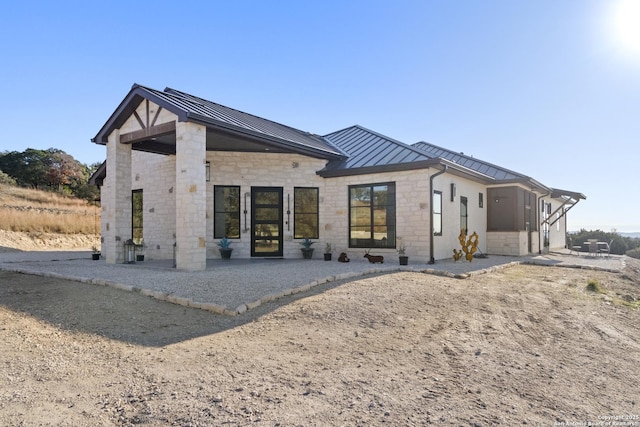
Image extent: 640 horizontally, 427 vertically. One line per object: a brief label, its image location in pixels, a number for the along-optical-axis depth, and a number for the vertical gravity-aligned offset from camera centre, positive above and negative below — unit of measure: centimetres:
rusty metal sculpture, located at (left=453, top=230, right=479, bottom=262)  1150 -93
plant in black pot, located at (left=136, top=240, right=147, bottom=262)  1103 -99
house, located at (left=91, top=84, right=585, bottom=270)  908 +101
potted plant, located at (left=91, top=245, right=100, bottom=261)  1209 -116
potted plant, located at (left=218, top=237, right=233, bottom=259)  1173 -90
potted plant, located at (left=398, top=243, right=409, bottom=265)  1004 -97
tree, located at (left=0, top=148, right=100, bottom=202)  3095 +424
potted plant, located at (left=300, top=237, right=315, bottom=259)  1210 -93
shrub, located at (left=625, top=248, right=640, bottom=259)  2381 -210
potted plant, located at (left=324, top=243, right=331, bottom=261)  1161 -100
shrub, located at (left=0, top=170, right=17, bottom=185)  2748 +318
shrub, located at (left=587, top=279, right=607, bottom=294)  747 -139
